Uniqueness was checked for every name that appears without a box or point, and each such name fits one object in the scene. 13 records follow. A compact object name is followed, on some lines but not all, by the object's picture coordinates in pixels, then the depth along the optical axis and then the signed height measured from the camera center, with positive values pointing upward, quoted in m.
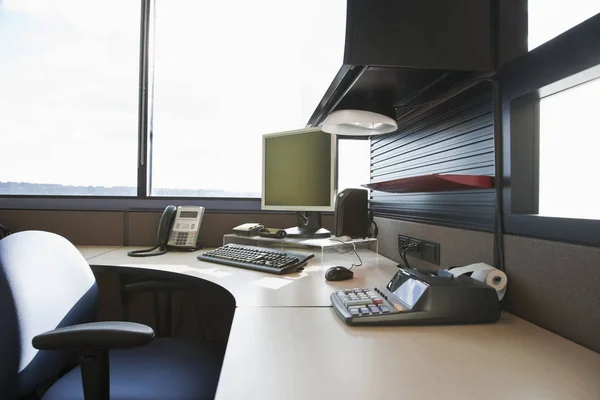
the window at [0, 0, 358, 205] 2.15 +0.67
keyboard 1.20 -0.22
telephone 1.72 -0.14
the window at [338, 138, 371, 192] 1.96 +0.24
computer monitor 1.54 +0.13
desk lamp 1.19 +0.30
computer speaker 1.45 -0.05
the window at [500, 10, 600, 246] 0.65 +0.15
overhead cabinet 0.83 +0.42
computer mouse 1.08 -0.23
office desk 0.46 -0.26
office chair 0.73 -0.32
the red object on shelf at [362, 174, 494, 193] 0.85 +0.05
